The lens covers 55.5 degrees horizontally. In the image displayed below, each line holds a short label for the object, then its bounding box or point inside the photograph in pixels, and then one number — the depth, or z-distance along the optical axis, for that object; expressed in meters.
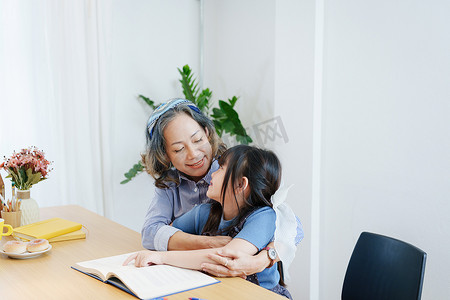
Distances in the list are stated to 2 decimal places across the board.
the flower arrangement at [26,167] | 1.86
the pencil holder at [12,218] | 1.88
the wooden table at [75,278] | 1.15
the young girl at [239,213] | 1.33
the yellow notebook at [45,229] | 1.69
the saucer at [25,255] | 1.45
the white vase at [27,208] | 1.90
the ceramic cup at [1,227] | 1.59
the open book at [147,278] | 1.13
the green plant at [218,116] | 3.01
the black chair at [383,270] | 1.41
